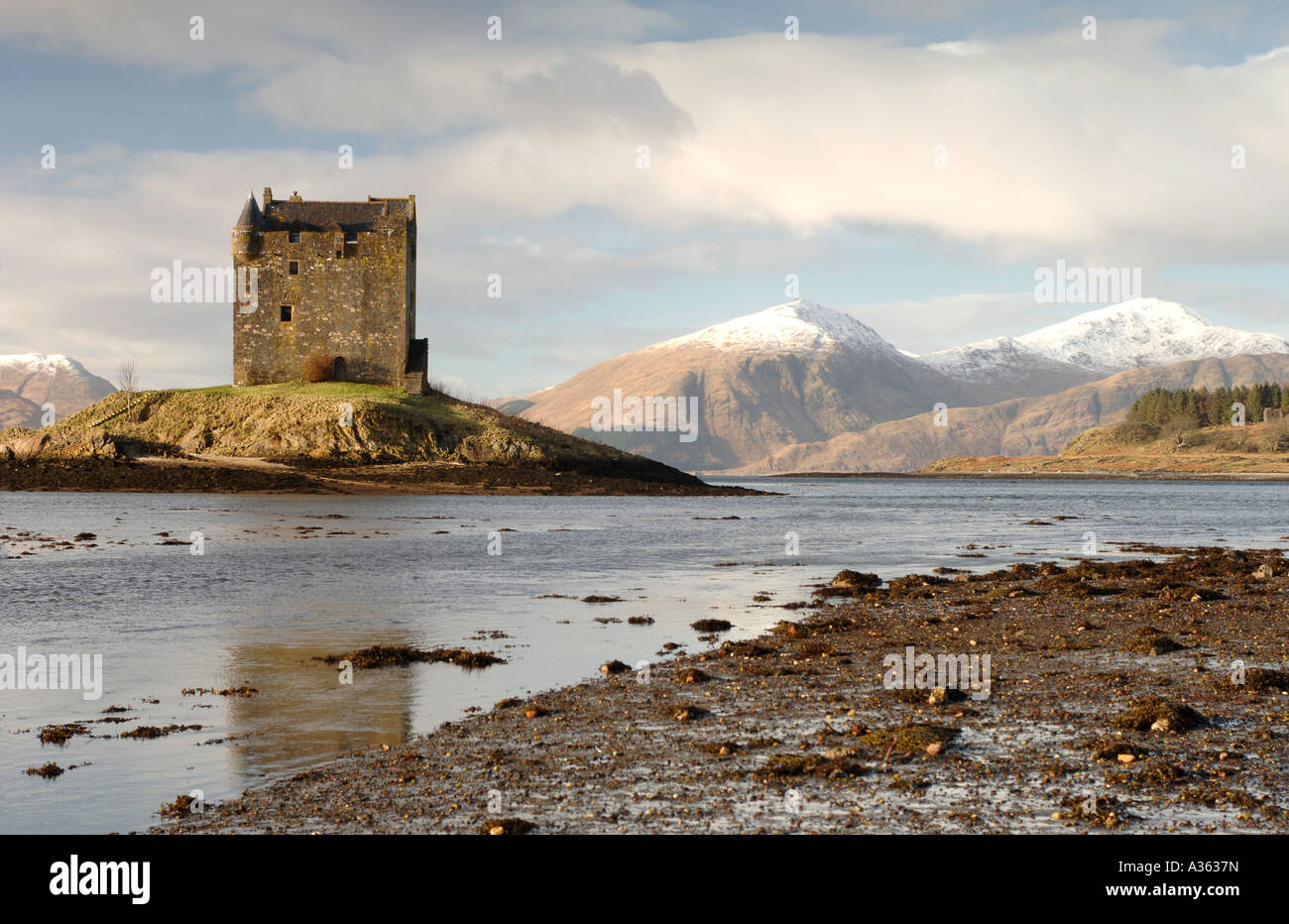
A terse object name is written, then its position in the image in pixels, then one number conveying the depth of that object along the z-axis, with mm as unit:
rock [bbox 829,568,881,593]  29219
